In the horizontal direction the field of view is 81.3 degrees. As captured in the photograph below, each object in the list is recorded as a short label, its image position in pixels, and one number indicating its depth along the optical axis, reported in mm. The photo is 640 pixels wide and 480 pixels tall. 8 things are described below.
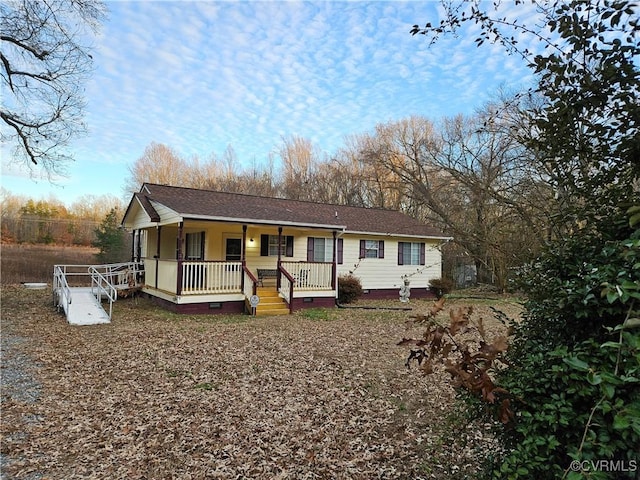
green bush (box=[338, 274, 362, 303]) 14578
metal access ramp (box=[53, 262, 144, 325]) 10180
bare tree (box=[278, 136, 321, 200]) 31547
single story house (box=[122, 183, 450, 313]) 11648
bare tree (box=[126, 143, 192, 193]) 32750
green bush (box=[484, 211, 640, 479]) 1464
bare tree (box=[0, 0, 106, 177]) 10625
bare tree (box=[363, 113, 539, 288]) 16719
